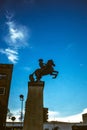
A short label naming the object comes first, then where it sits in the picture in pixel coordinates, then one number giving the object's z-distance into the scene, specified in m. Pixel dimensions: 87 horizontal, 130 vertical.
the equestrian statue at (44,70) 11.73
